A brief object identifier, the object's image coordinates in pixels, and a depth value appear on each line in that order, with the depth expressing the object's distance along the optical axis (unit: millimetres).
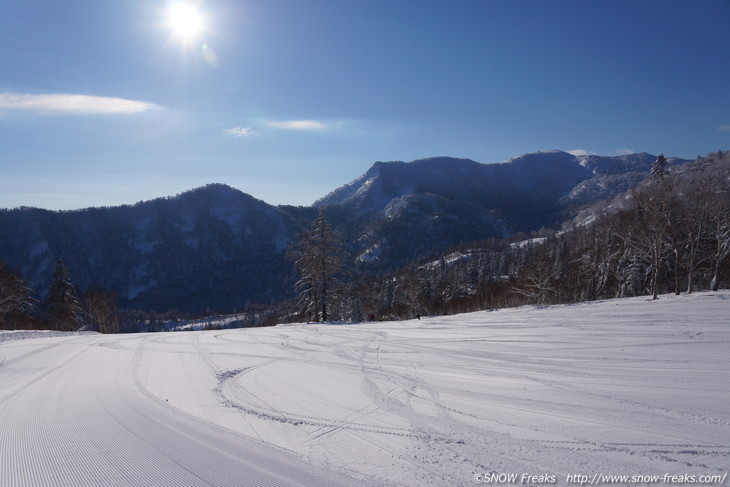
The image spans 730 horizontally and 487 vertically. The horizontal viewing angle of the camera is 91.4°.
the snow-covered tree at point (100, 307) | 40938
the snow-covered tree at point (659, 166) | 57312
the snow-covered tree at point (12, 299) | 32281
